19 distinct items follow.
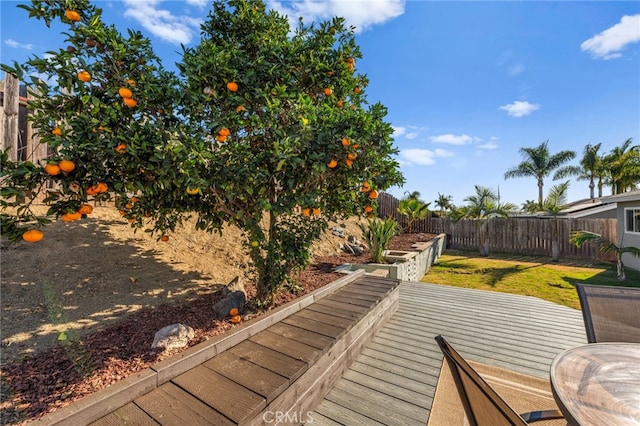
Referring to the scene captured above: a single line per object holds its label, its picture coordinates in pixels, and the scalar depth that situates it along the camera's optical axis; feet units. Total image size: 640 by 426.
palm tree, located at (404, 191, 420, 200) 77.52
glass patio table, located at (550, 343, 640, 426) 3.84
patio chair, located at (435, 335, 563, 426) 2.75
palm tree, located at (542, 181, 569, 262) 33.06
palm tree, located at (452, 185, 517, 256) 35.41
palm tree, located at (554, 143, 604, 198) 65.46
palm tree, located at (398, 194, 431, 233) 38.45
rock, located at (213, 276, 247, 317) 9.68
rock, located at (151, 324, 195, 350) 7.37
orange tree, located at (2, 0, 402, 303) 6.34
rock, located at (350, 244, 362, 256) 23.21
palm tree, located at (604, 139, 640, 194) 49.67
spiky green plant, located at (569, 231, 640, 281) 24.11
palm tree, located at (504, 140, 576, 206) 71.41
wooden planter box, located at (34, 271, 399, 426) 4.71
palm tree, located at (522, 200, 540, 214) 36.03
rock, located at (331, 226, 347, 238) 25.70
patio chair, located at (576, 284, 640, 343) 6.63
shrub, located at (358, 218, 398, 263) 19.27
